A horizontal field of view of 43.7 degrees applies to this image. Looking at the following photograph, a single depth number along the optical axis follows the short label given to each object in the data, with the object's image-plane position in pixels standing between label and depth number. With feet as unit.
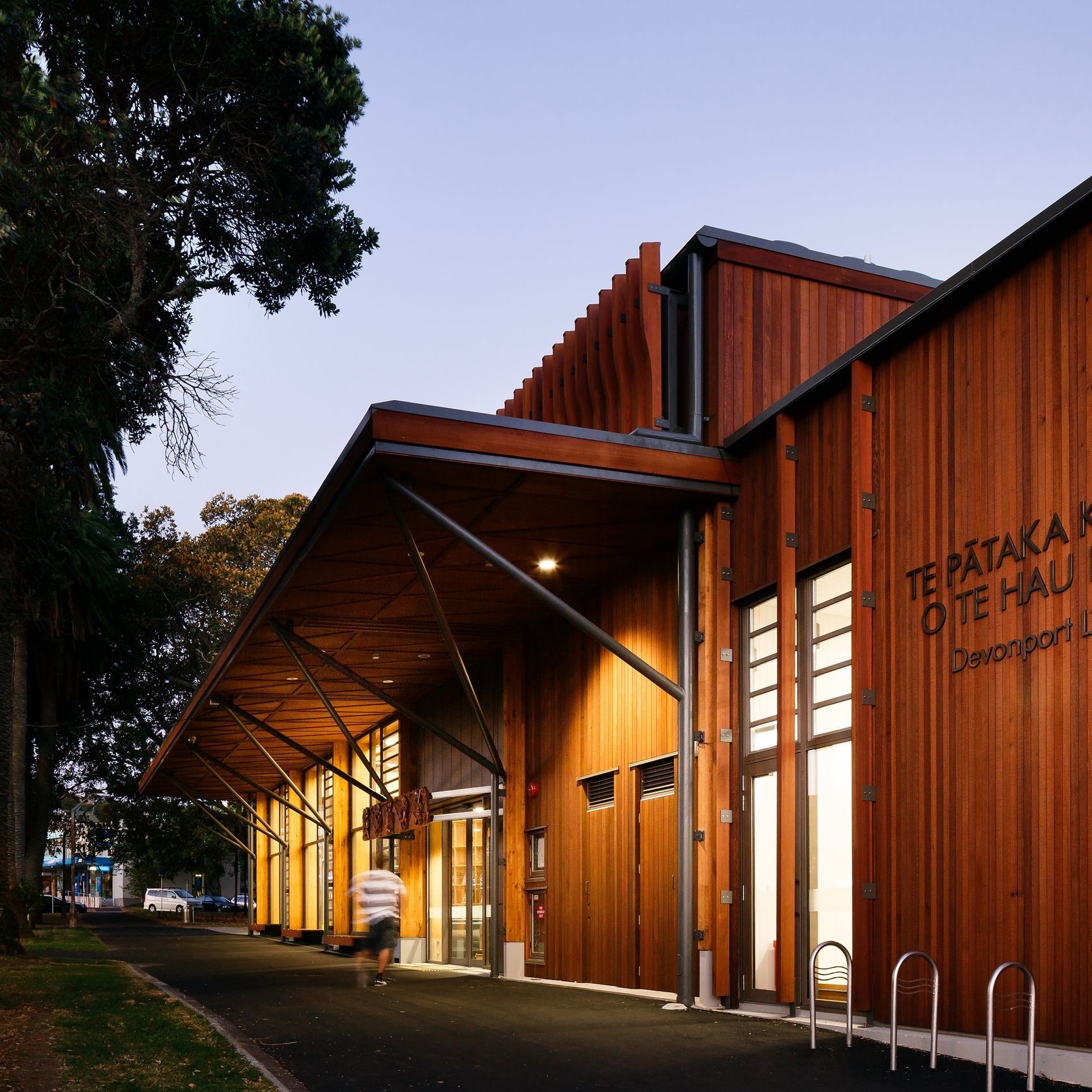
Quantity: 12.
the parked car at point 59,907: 225.97
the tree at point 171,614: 148.25
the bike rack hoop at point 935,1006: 27.63
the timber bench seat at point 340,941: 77.00
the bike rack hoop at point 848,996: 30.60
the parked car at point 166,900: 237.45
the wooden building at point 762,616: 29.07
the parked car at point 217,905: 232.53
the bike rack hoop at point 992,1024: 24.29
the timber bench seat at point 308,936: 112.47
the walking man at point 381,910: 53.16
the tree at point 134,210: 42.45
